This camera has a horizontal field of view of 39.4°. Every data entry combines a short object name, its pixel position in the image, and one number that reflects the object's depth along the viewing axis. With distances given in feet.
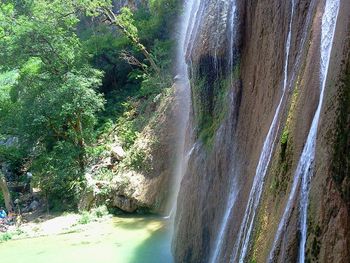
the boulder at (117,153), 59.36
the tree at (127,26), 69.82
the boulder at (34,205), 61.30
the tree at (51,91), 59.00
